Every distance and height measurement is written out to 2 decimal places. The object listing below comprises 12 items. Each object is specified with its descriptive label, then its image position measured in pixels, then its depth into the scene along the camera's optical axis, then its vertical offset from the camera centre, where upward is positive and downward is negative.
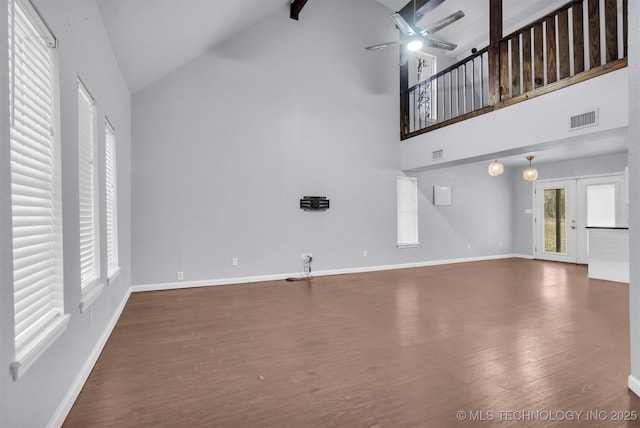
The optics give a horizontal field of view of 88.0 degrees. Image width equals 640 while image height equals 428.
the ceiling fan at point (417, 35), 4.35 +2.47
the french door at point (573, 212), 7.62 -0.15
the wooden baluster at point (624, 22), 3.80 +2.29
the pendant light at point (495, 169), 7.05 +0.84
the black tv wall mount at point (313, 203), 6.54 +0.18
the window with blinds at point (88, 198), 2.66 +0.16
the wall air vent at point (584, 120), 4.01 +1.07
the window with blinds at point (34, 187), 1.49 +0.16
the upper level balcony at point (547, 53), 3.94 +2.11
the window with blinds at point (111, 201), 3.86 +0.18
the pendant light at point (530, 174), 7.27 +0.73
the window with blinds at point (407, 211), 7.77 -0.02
